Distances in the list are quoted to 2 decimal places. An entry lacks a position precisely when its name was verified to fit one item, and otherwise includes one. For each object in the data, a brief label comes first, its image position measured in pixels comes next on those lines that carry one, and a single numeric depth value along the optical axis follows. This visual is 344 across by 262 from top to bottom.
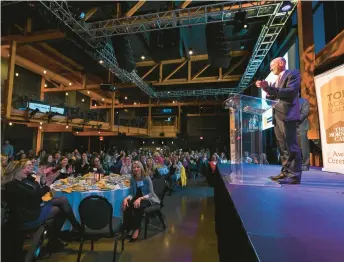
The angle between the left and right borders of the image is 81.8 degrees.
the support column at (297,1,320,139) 4.07
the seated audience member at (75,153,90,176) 6.32
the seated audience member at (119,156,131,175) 5.58
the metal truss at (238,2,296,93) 5.77
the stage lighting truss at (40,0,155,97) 5.39
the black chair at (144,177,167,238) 3.53
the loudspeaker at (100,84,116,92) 11.58
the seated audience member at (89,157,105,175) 5.02
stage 0.64
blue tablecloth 3.30
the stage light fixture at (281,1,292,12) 4.96
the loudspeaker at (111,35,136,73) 6.78
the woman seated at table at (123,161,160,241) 3.29
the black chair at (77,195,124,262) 2.56
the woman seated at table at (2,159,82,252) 2.50
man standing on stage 1.83
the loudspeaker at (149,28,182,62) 6.48
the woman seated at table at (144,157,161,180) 6.05
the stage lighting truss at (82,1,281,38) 5.45
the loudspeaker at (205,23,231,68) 6.19
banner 2.70
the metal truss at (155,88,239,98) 12.95
